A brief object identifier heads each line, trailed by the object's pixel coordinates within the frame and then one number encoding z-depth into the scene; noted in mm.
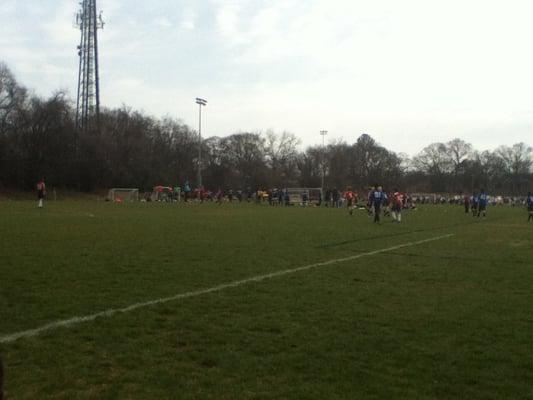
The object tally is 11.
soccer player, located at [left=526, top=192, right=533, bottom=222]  33562
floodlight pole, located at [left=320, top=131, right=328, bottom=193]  111600
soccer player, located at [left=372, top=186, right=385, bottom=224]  26766
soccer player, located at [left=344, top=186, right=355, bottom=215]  35575
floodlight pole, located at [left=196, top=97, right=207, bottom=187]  67750
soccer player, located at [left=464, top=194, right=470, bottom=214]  44903
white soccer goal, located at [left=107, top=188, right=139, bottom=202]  61784
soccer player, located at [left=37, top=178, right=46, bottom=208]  34403
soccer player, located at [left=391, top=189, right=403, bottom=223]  28109
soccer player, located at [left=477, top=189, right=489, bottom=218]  36562
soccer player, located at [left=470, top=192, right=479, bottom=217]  39156
